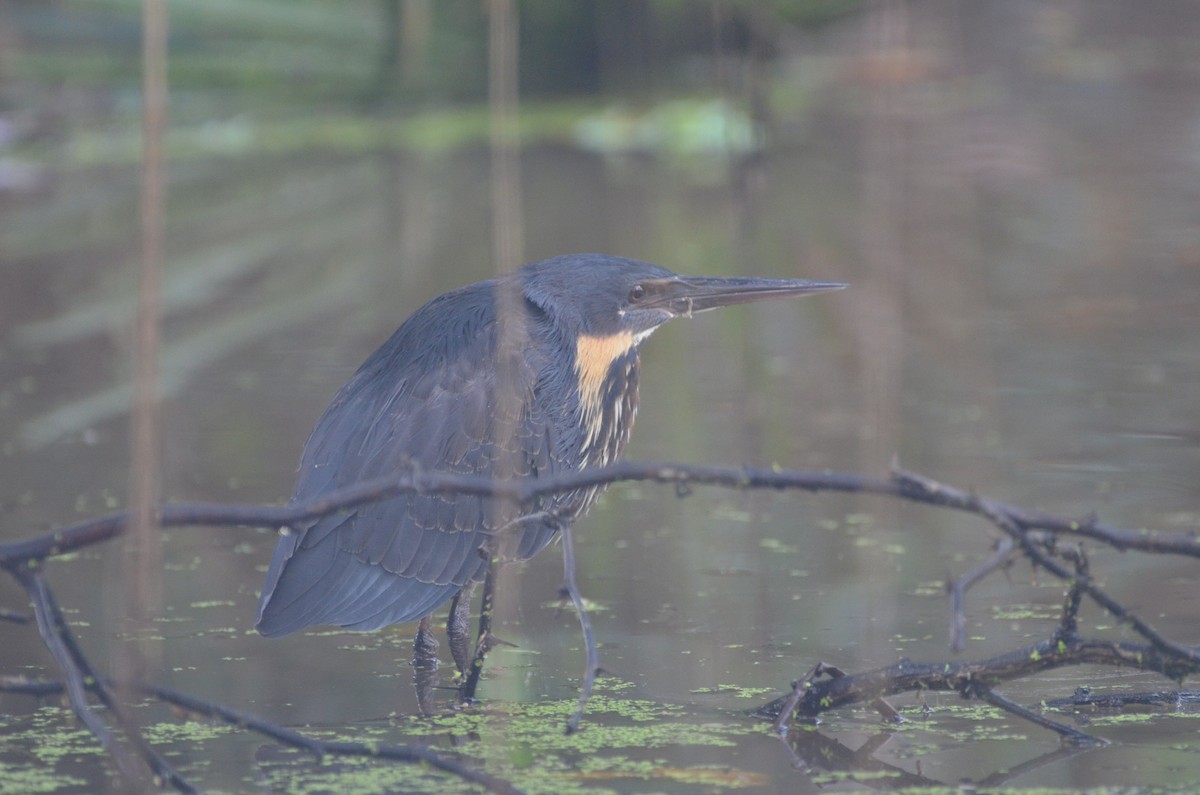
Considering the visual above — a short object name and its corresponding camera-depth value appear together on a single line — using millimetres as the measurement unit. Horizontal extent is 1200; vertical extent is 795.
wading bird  8477
